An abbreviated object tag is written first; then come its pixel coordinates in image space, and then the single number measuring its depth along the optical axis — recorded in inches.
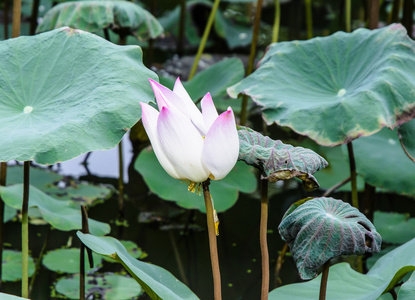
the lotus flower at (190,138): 103.9
